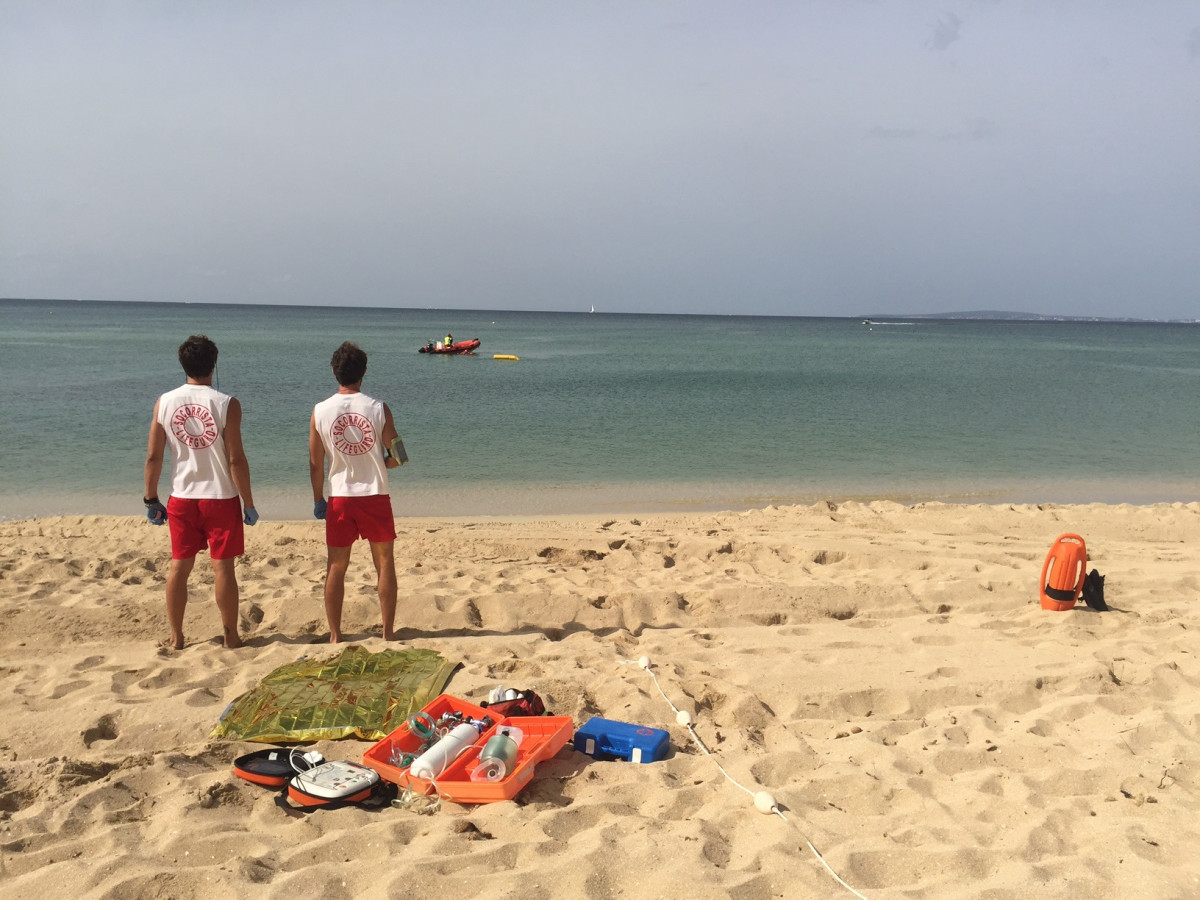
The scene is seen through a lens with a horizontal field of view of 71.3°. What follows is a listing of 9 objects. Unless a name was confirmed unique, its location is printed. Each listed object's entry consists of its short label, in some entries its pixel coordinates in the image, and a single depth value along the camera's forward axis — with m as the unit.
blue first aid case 3.52
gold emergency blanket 3.70
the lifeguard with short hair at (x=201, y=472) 4.43
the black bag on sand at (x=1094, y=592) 5.52
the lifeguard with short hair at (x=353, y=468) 4.59
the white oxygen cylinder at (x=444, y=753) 3.26
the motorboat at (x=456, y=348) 40.31
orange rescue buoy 5.45
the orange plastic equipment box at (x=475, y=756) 3.13
